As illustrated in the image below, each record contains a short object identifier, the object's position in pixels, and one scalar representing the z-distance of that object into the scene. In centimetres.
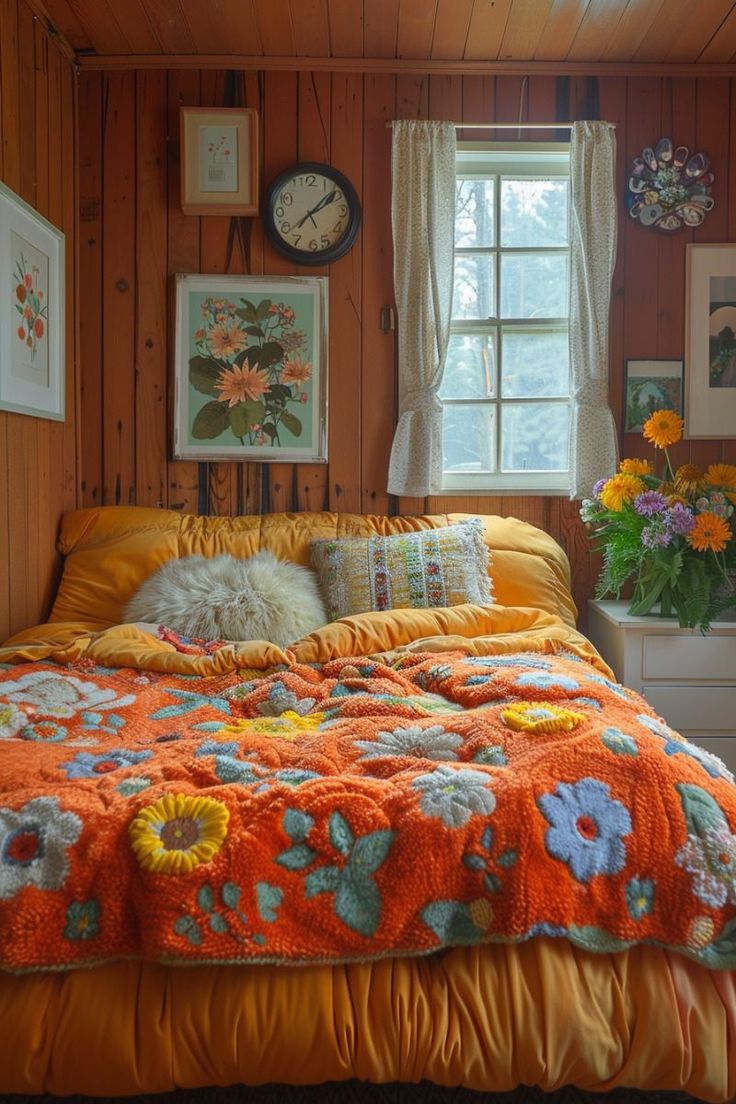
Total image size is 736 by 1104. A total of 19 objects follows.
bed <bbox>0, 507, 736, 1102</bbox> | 109
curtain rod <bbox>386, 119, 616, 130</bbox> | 301
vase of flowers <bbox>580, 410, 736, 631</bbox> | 255
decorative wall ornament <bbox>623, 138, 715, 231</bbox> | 302
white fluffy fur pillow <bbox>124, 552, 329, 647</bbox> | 243
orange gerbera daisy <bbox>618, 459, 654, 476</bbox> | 275
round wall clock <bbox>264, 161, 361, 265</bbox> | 302
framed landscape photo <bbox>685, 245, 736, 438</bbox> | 307
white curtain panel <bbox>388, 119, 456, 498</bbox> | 299
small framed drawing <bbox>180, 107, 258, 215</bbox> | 296
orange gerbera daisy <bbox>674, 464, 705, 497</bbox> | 269
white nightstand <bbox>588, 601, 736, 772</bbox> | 261
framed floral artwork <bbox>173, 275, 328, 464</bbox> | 305
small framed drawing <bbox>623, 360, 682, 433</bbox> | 309
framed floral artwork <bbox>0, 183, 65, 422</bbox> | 245
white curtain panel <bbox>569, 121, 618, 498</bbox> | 299
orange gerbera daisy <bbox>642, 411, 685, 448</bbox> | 276
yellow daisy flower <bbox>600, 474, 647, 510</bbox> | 268
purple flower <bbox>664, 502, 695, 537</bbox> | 253
